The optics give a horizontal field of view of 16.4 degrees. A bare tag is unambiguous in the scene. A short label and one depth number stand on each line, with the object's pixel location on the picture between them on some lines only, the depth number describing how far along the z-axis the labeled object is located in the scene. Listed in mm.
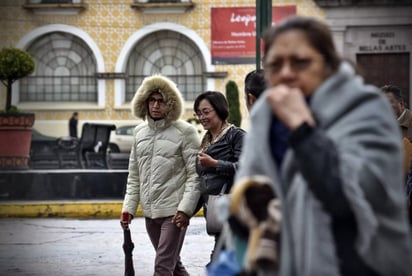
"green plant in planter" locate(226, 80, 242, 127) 38632
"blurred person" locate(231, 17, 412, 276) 3839
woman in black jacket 9211
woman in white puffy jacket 10065
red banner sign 49535
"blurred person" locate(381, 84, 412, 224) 10116
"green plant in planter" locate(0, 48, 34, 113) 27142
